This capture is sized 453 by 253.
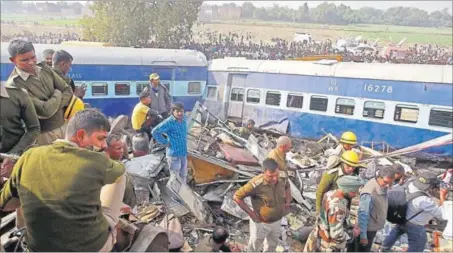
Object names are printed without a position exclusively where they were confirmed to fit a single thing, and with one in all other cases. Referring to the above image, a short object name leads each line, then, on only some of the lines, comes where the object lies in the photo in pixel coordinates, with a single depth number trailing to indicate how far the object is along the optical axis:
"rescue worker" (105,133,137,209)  2.62
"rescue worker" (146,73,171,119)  5.90
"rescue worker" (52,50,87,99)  3.11
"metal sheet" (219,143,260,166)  5.99
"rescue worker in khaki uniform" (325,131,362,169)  4.72
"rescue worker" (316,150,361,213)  3.50
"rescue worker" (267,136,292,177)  4.09
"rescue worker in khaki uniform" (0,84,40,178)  2.33
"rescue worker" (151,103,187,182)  4.91
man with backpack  3.83
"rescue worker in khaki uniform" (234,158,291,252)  3.52
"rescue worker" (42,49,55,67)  3.52
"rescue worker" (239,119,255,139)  7.68
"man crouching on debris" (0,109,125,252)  1.71
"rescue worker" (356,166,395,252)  3.51
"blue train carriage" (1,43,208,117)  7.38
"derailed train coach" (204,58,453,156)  7.64
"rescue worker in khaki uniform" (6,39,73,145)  2.44
